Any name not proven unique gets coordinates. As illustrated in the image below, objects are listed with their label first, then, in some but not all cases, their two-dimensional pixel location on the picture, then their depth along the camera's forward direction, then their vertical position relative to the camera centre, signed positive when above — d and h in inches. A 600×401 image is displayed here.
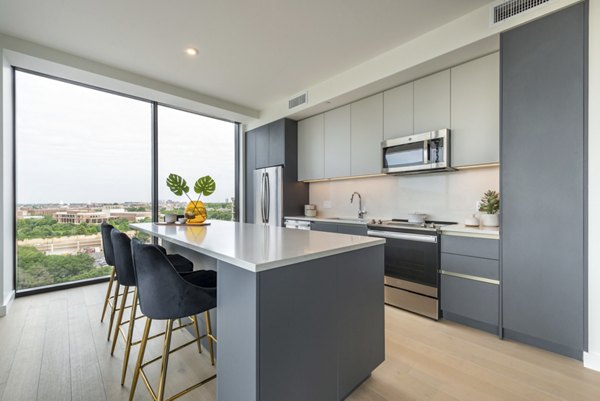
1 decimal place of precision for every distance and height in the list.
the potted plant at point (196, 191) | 110.3 +3.5
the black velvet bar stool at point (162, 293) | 52.4 -18.8
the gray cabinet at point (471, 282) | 89.1 -29.0
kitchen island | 44.0 -21.9
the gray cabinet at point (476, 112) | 97.7 +32.6
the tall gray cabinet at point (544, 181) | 73.5 +5.0
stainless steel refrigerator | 175.5 +2.2
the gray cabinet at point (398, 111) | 122.0 +40.6
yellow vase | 110.0 -5.6
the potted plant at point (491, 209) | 98.9 -4.2
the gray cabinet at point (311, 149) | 166.4 +32.1
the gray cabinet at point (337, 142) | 150.3 +32.6
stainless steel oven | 101.7 -26.7
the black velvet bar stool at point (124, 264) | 68.3 -17.3
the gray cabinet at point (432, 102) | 110.3 +40.5
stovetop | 105.4 -11.2
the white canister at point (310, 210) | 180.9 -7.6
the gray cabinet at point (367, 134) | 134.4 +33.0
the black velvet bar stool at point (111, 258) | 86.2 -19.5
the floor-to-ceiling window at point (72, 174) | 130.3 +13.7
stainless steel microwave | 109.4 +19.7
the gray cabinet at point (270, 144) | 177.6 +37.8
